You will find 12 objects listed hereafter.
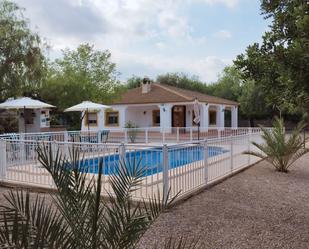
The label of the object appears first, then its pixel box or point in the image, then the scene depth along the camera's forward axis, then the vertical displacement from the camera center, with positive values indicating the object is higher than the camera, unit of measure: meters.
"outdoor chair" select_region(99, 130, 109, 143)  16.98 -0.52
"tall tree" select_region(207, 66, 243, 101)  46.38 +5.11
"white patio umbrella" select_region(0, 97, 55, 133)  13.82 +0.86
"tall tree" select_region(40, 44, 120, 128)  23.31 +3.20
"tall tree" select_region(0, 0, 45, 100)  15.81 +3.34
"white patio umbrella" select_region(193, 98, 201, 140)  18.62 +0.80
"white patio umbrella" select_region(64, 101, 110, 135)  16.95 +0.87
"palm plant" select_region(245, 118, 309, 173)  11.27 -0.81
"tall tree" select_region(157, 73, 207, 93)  49.35 +6.10
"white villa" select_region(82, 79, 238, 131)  27.73 +1.19
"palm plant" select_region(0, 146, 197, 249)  2.24 -0.67
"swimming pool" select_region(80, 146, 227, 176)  7.57 -0.75
